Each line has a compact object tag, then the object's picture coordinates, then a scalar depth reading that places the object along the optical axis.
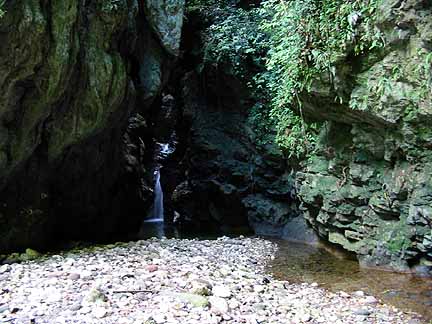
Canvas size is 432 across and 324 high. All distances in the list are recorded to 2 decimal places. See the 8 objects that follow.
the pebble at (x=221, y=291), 4.81
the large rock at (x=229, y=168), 12.23
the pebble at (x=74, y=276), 5.22
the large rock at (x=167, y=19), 10.23
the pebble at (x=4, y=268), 5.92
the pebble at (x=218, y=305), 4.30
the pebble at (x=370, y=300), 5.42
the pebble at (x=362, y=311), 4.86
